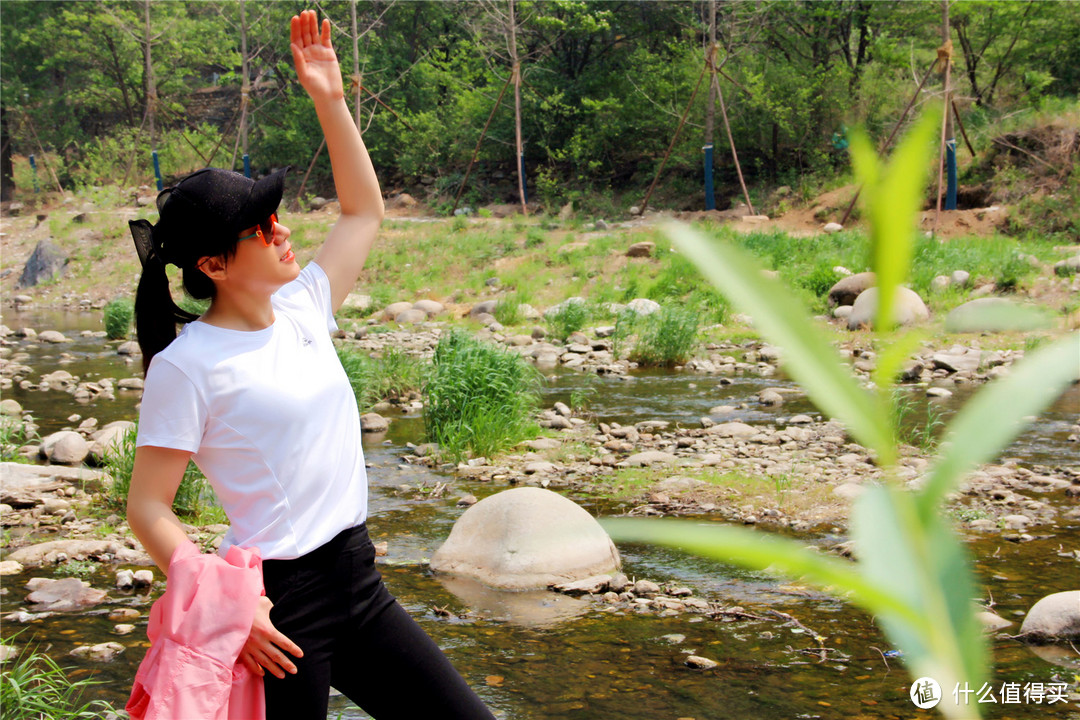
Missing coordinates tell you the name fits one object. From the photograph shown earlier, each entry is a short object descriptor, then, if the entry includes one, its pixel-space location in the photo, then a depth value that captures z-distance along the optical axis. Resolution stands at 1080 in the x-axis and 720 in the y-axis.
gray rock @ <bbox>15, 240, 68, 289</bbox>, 24.52
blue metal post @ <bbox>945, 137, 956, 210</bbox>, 19.86
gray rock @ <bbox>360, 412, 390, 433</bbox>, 9.30
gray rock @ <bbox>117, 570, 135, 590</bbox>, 5.33
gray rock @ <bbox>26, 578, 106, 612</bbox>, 5.05
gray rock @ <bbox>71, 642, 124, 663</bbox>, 4.43
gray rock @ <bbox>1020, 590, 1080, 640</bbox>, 4.38
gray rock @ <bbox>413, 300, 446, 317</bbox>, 17.50
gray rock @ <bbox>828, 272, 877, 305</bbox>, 14.24
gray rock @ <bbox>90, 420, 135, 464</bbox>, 7.62
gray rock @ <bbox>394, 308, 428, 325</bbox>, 16.95
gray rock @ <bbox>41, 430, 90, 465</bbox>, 8.06
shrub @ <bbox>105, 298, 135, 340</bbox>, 16.33
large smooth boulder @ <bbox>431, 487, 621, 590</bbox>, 5.41
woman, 2.01
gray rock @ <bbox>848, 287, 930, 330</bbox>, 11.87
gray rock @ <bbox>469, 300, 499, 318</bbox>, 16.72
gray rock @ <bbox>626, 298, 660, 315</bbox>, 14.96
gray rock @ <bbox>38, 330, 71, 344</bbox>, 16.08
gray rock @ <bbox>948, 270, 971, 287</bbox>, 14.21
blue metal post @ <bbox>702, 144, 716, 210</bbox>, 24.53
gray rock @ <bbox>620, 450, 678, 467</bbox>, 7.80
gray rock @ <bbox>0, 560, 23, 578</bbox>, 5.57
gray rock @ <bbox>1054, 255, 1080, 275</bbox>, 14.23
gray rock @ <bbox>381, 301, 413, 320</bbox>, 17.56
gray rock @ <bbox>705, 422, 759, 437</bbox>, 8.54
